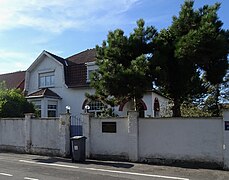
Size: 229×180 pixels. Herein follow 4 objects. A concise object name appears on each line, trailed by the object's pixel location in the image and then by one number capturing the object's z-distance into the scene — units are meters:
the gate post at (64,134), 15.88
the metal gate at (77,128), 15.86
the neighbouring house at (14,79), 32.56
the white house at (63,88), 27.12
